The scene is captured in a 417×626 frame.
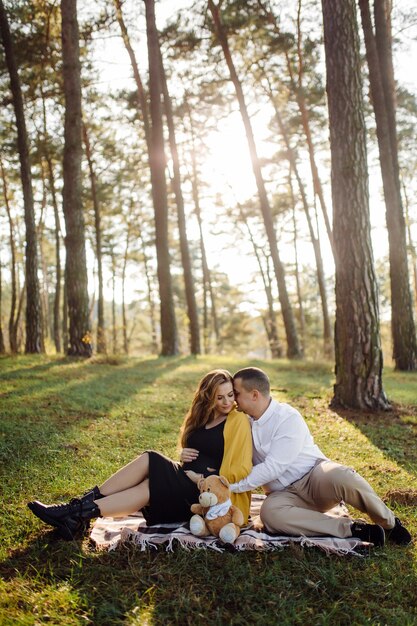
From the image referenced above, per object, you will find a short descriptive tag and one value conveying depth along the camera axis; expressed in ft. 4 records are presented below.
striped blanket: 11.95
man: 12.39
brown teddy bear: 12.37
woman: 12.85
